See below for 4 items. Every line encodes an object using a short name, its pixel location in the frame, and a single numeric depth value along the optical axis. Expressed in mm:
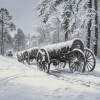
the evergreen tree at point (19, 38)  45219
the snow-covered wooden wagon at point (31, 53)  9672
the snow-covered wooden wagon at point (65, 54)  5025
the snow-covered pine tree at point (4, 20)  25031
